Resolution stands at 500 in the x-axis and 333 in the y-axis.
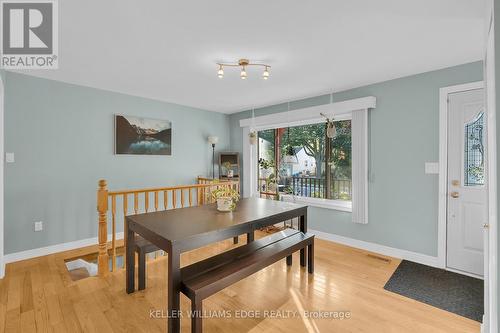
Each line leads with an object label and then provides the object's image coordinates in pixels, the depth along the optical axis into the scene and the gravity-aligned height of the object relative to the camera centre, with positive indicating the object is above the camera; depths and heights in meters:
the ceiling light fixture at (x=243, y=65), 2.69 +1.16
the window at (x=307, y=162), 4.02 +0.06
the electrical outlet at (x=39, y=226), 3.21 -0.79
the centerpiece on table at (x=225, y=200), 2.48 -0.36
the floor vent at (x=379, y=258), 3.15 -1.25
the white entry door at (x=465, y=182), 2.69 -0.21
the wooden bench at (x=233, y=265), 1.65 -0.83
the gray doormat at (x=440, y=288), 2.18 -1.27
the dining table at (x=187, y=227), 1.69 -0.50
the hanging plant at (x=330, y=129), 3.81 +0.57
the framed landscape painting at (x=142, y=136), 3.92 +0.52
